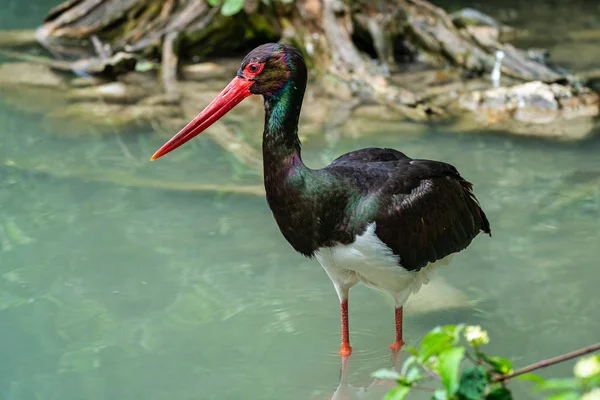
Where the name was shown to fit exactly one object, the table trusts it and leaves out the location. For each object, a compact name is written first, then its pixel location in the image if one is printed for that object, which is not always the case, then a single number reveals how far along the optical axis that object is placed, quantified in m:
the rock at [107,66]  16.56
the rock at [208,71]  16.91
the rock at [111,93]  15.61
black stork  7.32
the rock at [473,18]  19.36
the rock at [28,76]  16.37
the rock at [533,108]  14.29
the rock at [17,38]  18.99
